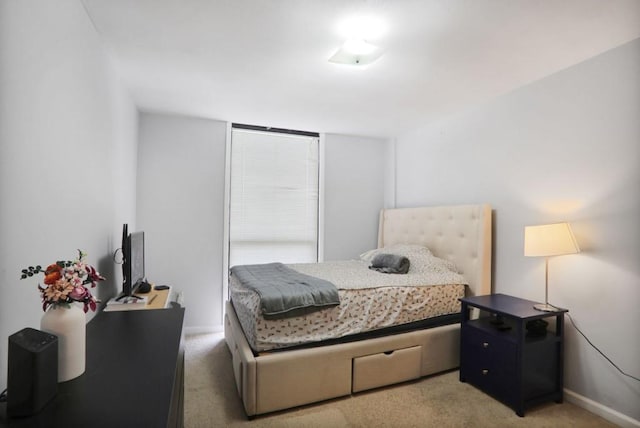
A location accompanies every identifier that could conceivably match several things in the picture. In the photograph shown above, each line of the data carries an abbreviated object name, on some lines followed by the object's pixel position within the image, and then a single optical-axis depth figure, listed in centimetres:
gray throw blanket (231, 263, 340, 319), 215
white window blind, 410
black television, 229
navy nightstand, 222
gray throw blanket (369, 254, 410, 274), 316
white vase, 103
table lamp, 222
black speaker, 85
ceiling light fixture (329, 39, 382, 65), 209
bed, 216
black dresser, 86
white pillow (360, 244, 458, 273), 315
